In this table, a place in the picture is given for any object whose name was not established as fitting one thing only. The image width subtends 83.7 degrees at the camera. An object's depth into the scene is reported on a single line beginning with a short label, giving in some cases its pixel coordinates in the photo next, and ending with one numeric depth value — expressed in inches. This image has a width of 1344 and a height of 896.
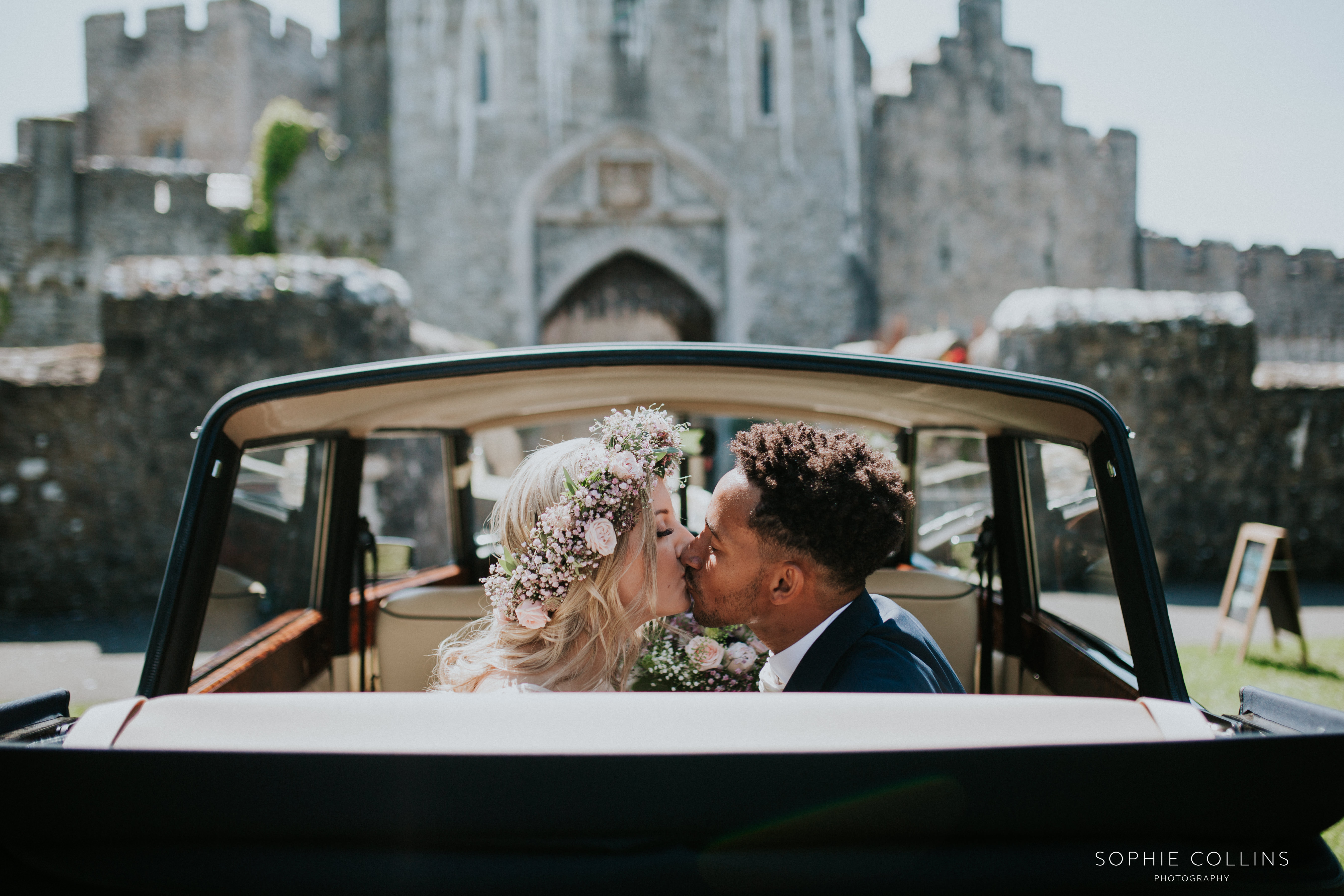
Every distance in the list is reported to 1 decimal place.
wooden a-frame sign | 212.2
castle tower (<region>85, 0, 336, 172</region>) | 1058.7
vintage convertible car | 39.7
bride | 67.9
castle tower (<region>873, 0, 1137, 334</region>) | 784.3
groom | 64.1
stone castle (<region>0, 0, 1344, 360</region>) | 630.5
